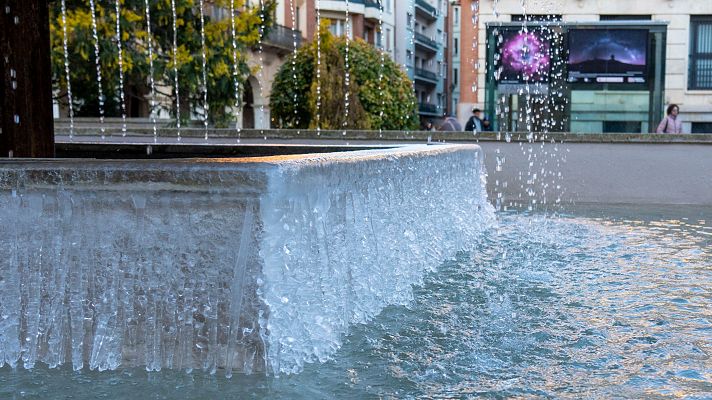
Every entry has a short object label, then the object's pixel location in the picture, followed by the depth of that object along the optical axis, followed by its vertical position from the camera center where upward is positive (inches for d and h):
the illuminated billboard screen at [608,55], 613.3 +35.7
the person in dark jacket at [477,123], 617.9 -9.2
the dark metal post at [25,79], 182.2 +6.4
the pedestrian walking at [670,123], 554.8 -8.5
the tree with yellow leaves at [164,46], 631.8 +46.5
